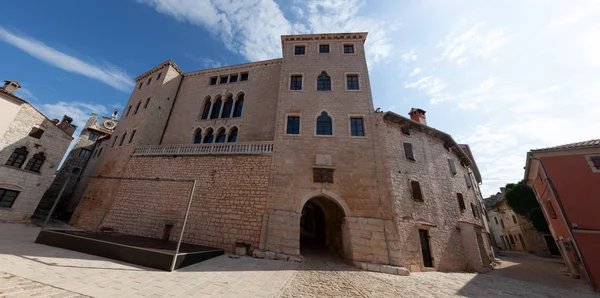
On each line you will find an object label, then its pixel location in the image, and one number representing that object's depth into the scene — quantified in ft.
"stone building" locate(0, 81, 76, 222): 47.55
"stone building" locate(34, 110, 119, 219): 68.66
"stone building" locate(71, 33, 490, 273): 35.37
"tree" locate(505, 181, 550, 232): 75.19
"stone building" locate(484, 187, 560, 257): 77.36
